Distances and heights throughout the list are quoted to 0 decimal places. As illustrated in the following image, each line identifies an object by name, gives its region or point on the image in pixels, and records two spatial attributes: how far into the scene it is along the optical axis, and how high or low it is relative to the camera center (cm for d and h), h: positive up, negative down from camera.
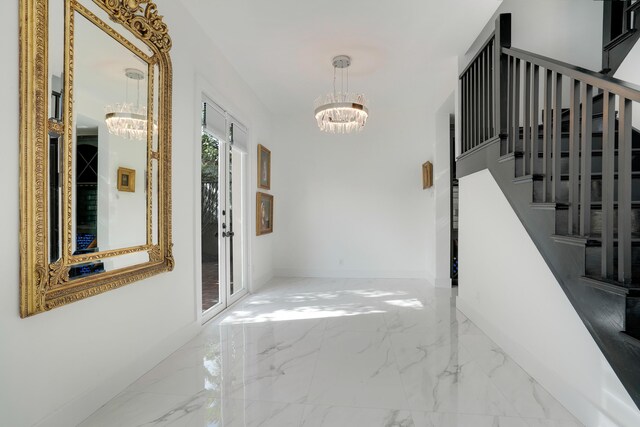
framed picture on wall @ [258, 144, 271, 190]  542 +79
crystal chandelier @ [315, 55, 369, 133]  396 +125
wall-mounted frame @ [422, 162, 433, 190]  569 +68
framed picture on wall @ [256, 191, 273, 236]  528 +1
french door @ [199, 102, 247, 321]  379 +4
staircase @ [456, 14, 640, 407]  141 +18
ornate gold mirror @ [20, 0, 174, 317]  164 +41
